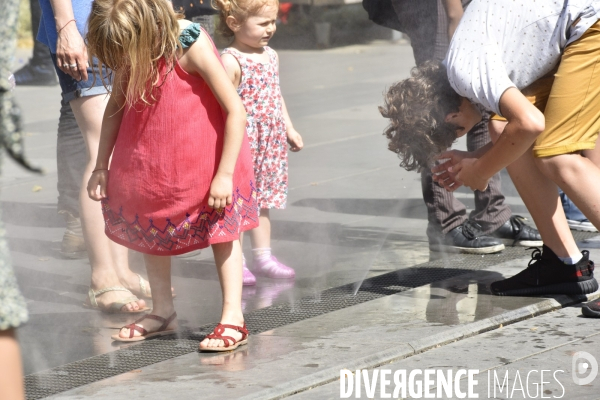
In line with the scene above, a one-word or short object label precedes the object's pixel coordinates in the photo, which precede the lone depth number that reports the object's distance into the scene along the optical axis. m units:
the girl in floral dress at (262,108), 8.33
